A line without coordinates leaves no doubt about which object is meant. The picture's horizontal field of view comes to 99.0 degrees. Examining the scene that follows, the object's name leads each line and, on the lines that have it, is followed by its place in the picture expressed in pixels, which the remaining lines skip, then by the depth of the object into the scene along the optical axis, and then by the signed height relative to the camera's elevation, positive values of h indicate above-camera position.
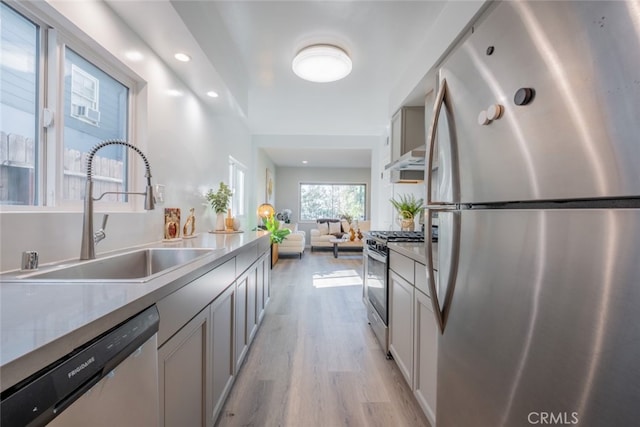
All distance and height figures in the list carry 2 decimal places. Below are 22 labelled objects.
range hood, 2.29 +0.45
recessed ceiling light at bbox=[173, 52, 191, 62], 1.90 +1.10
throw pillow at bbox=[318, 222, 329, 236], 7.84 -0.40
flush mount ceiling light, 2.30 +1.32
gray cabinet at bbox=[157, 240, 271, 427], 0.90 -0.57
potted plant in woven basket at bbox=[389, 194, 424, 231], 2.91 +0.02
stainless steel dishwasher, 0.42 -0.32
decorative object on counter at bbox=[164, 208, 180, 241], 2.03 -0.08
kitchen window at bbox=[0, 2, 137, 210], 1.08 +0.47
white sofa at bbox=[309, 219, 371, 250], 7.37 -0.49
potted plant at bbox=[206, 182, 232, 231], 2.81 +0.11
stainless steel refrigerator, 0.46 +0.00
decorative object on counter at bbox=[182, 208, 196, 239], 2.27 -0.12
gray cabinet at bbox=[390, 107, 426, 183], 2.72 +0.81
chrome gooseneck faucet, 1.21 -0.04
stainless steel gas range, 2.09 -0.55
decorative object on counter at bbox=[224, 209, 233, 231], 2.89 -0.10
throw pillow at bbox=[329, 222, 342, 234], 7.89 -0.40
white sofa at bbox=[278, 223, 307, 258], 6.46 -0.74
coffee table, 6.87 -0.72
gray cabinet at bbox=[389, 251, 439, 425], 1.33 -0.65
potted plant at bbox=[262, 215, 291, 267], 5.43 -0.40
